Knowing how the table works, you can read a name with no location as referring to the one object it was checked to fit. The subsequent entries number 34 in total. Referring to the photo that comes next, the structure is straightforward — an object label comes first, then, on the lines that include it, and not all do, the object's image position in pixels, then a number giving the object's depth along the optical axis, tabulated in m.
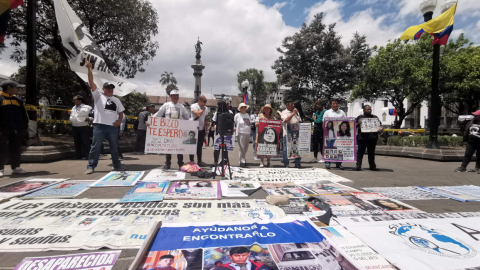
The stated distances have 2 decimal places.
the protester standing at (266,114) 6.11
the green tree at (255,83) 52.44
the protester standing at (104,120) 4.81
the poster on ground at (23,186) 3.16
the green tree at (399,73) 19.43
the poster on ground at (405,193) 3.48
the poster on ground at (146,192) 3.14
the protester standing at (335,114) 6.23
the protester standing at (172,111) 5.44
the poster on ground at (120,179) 3.91
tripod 4.70
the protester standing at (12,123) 4.37
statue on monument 33.48
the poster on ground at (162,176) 4.34
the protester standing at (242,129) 5.94
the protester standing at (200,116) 5.62
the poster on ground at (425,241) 1.72
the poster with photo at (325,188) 3.66
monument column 32.22
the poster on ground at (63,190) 3.17
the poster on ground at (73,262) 1.62
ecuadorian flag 7.69
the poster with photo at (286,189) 3.56
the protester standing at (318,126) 7.01
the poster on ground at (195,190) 3.30
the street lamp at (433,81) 8.11
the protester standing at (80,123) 6.20
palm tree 58.00
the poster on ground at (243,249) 1.65
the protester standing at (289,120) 5.96
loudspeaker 4.64
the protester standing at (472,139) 5.68
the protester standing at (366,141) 5.87
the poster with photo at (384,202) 2.90
